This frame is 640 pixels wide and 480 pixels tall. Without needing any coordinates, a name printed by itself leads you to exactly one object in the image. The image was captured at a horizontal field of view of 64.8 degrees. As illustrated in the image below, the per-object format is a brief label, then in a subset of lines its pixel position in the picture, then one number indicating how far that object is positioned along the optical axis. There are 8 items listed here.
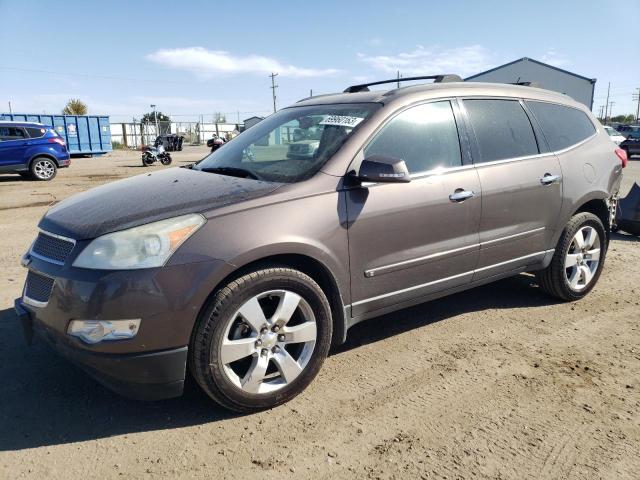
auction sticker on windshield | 3.24
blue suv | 14.44
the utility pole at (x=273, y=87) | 64.06
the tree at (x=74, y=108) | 48.81
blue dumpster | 25.55
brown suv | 2.41
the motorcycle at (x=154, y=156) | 20.48
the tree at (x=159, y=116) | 63.69
